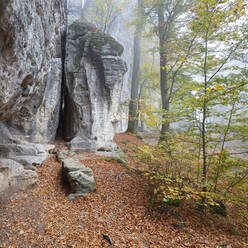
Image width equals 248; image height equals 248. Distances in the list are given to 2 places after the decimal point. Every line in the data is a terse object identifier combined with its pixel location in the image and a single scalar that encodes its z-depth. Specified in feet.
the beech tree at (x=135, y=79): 42.91
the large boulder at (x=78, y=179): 15.76
